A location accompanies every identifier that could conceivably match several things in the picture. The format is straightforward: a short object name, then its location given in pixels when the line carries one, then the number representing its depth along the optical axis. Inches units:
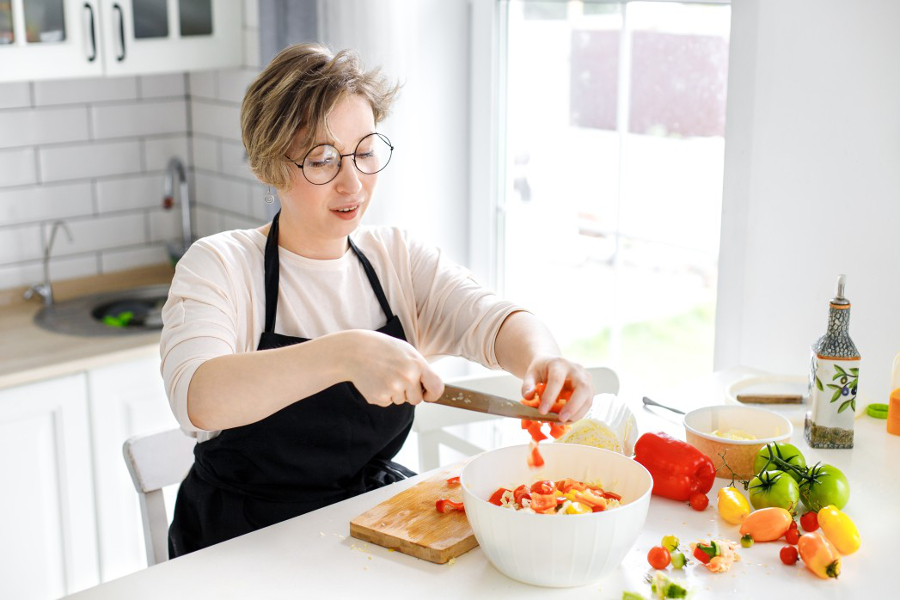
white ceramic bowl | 46.0
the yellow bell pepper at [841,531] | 50.3
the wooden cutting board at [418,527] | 50.8
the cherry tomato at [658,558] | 48.9
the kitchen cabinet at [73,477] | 90.5
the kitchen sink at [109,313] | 101.0
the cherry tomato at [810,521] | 52.5
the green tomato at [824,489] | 53.9
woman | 59.4
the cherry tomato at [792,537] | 51.1
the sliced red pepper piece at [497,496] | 51.4
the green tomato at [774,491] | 53.4
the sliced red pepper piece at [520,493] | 50.0
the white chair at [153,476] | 66.1
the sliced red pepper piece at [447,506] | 54.7
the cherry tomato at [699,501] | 55.4
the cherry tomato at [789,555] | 49.4
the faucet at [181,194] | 114.4
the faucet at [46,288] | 108.2
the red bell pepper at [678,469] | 56.4
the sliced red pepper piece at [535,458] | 54.7
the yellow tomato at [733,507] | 53.6
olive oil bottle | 60.9
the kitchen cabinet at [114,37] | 94.3
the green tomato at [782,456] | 56.2
